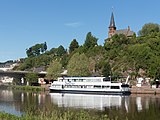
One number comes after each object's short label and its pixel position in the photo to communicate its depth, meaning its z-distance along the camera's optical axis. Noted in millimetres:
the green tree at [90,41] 149250
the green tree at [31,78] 124706
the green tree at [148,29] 145200
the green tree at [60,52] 195975
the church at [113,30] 165050
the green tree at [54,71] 118675
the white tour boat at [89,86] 88400
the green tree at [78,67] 109962
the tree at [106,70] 110875
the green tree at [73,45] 163688
